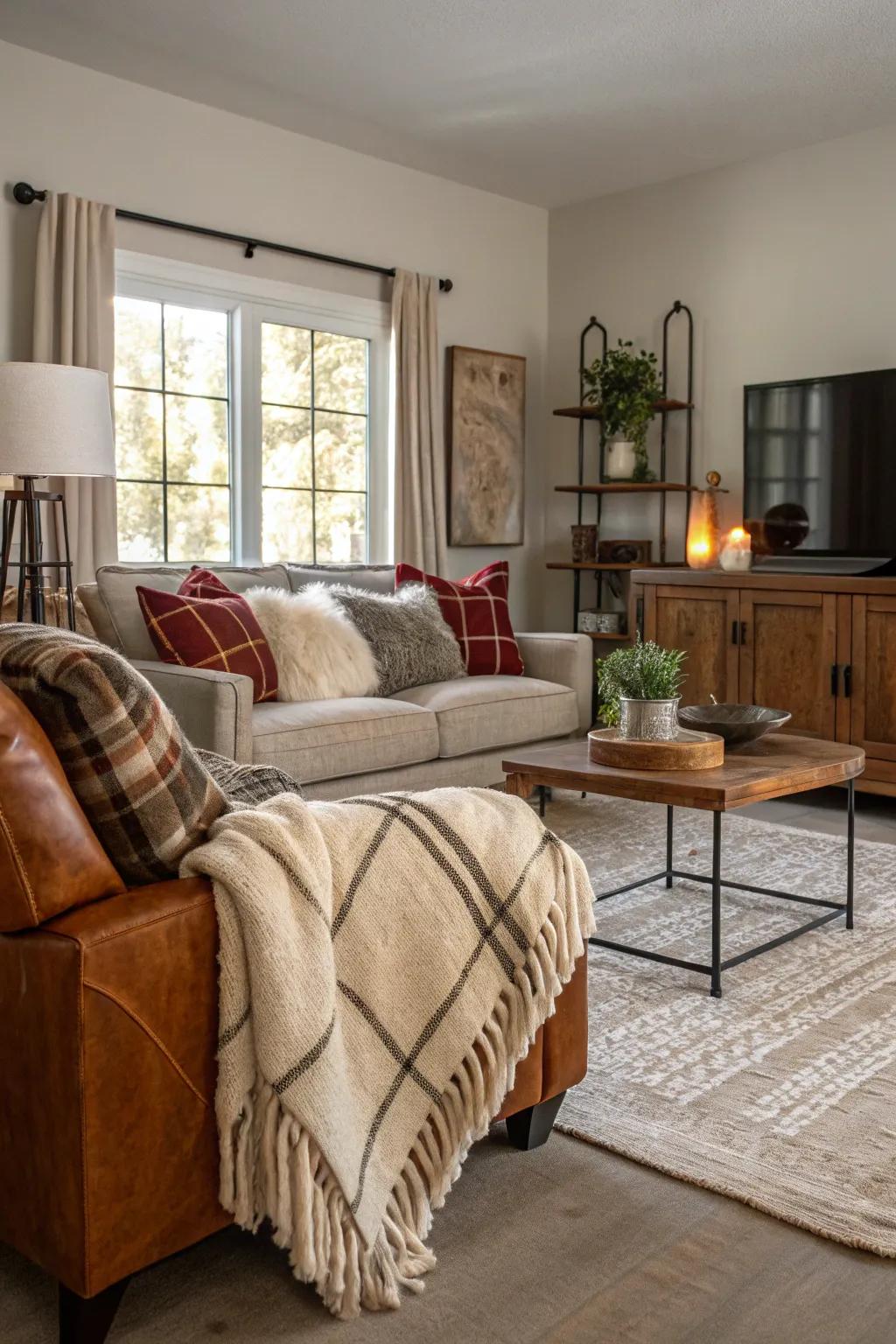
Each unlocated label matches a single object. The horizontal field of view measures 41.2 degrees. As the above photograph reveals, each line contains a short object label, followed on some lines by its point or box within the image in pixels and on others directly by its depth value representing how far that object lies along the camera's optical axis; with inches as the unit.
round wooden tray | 103.0
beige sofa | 131.2
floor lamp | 132.2
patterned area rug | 69.7
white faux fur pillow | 150.3
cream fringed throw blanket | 54.4
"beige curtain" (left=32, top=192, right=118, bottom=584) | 165.5
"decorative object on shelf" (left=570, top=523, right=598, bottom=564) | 231.9
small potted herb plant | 107.3
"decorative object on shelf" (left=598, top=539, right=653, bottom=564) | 225.1
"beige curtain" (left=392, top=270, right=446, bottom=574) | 216.4
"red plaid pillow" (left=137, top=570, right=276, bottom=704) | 139.4
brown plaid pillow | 54.2
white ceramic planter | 222.8
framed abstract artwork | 229.3
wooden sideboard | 171.5
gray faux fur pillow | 162.2
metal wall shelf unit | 217.6
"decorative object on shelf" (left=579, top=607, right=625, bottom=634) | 225.8
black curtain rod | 163.9
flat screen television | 185.8
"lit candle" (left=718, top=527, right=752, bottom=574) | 199.6
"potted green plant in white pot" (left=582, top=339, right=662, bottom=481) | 215.9
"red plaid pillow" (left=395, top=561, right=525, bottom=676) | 175.2
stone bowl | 110.5
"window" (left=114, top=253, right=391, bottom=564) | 186.2
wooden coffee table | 96.3
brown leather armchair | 50.1
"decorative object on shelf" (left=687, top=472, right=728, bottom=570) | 210.4
